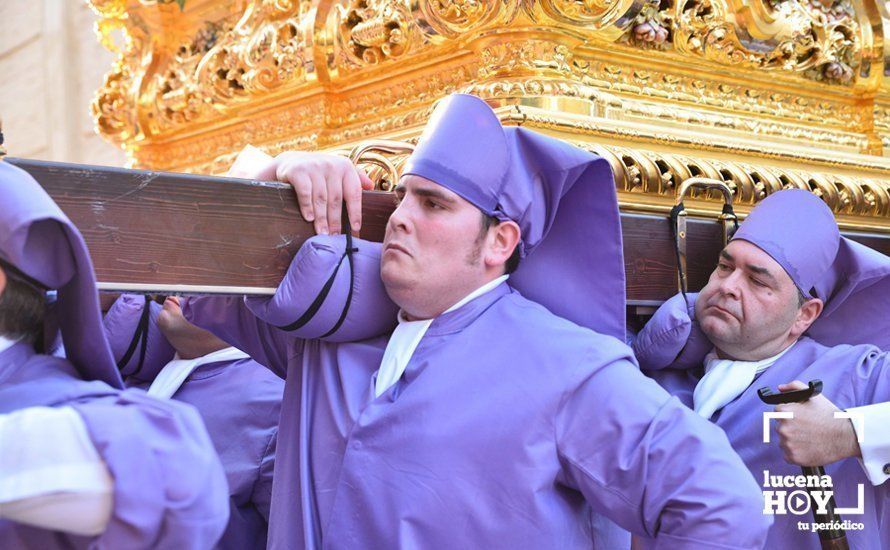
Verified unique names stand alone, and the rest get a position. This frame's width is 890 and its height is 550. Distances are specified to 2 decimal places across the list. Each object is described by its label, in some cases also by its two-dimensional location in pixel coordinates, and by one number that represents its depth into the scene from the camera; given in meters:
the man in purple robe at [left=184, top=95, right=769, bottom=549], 2.95
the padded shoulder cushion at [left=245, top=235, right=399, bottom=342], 3.01
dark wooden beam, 2.88
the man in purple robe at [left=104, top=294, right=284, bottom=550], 3.58
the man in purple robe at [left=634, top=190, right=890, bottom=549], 3.38
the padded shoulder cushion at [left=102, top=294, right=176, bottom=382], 3.69
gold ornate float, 3.52
